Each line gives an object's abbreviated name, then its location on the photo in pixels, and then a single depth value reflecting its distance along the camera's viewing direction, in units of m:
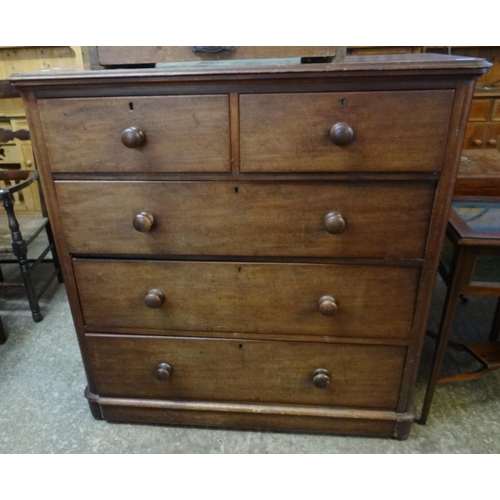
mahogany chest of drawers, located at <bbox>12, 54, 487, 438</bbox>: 0.89
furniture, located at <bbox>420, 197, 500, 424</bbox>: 1.07
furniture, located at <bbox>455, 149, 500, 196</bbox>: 1.67
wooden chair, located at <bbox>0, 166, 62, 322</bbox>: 1.68
